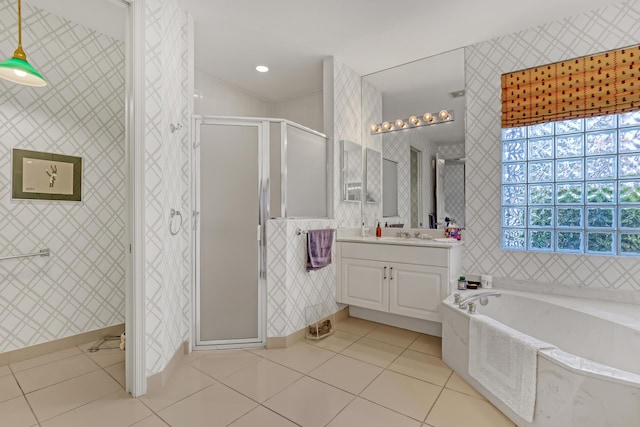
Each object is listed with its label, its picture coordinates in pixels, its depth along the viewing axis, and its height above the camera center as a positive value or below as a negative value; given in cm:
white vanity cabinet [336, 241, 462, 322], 256 -59
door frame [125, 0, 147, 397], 179 +9
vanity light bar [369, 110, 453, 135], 297 +103
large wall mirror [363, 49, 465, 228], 292 +85
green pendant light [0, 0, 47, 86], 167 +86
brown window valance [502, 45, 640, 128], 221 +105
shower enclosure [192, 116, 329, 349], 246 -2
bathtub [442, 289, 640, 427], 124 -80
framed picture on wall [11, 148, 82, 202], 226 +32
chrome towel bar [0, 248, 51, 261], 217 -32
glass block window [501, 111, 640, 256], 226 +25
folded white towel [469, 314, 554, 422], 151 -85
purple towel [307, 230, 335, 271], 272 -33
